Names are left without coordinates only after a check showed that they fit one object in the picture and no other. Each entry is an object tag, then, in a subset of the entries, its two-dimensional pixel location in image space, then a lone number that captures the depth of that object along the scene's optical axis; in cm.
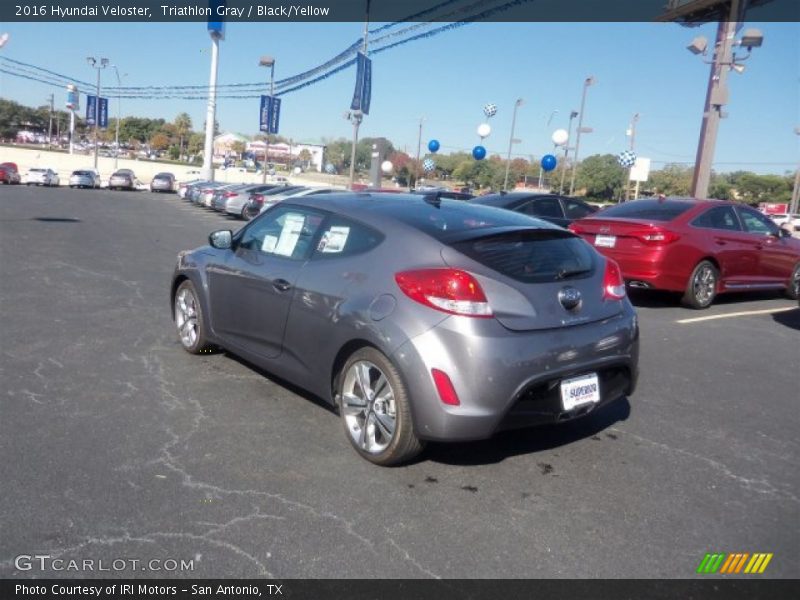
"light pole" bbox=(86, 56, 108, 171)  6157
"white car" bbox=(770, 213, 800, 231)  4549
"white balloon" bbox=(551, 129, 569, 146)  3095
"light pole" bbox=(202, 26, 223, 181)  5441
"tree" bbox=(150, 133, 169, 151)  13400
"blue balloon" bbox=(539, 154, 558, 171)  2716
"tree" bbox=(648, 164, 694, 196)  7638
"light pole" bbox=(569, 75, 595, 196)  3471
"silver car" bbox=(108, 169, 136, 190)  4981
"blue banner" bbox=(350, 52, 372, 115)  2522
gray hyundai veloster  336
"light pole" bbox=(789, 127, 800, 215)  5916
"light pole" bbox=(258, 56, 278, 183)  4700
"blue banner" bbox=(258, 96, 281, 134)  4591
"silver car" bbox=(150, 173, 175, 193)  5288
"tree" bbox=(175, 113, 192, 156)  13550
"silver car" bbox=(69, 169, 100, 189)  4644
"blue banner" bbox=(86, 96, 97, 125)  6174
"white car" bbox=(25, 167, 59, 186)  4525
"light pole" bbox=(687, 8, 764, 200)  1739
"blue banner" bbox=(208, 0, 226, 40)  4888
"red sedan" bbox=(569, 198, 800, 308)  851
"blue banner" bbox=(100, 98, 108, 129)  6241
